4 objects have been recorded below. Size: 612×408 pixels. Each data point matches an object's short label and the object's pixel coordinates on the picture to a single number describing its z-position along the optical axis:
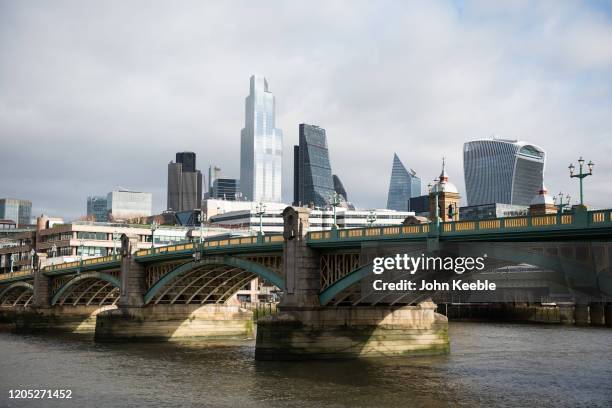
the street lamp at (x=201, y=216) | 78.28
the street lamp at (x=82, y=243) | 131.70
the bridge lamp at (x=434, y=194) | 46.09
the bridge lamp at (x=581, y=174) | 36.62
